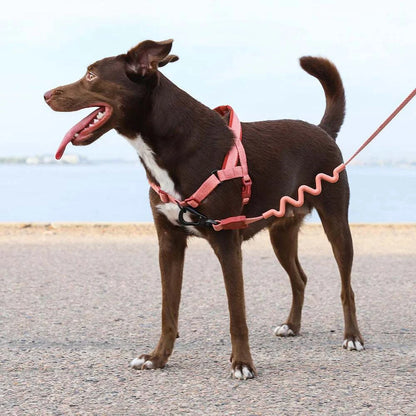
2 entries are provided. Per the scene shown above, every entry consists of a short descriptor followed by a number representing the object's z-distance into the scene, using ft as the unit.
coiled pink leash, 12.94
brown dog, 12.34
